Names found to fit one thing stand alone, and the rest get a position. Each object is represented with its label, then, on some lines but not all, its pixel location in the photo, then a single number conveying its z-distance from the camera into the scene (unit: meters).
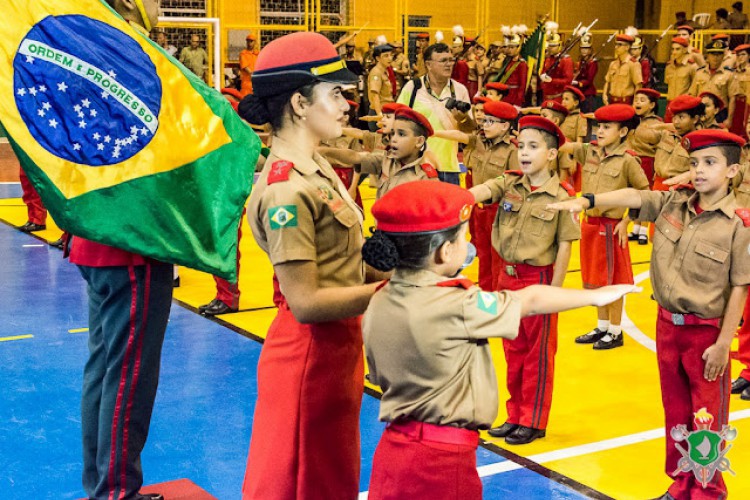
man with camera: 9.65
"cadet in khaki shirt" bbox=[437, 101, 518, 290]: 8.20
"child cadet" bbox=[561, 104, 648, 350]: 7.65
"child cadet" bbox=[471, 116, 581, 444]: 5.60
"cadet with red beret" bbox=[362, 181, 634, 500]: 2.94
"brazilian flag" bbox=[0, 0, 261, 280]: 3.52
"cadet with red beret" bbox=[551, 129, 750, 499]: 4.57
